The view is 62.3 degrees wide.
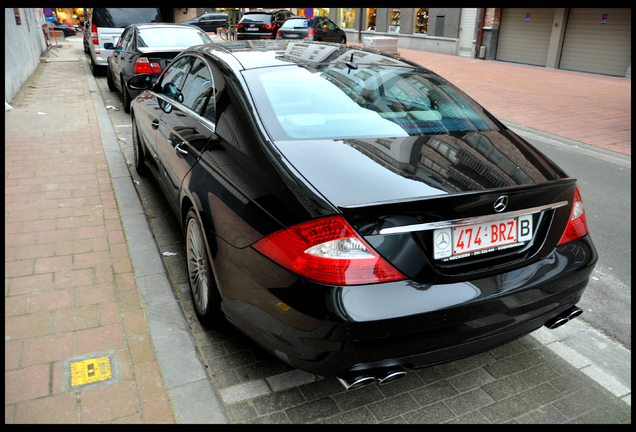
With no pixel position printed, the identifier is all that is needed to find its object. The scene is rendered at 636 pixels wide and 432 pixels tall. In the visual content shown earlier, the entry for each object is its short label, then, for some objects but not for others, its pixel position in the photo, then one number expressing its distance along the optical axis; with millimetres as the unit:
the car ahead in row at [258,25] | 25297
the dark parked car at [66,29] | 39156
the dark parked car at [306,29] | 23594
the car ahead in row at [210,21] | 35906
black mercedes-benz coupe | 2098
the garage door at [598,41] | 16703
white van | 13930
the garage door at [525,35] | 19547
